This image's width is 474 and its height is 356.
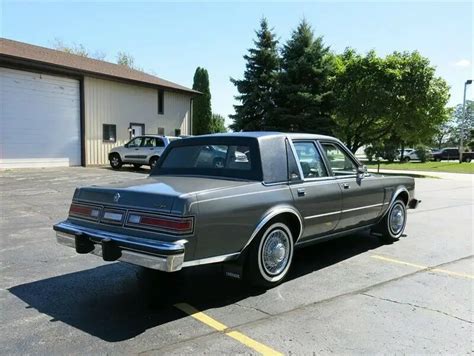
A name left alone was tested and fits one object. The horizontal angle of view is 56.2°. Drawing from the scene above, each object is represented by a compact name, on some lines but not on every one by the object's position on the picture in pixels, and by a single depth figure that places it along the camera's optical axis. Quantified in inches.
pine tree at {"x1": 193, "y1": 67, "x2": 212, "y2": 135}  1695.4
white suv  812.6
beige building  785.6
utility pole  1419.2
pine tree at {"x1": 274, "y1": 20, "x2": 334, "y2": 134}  1103.0
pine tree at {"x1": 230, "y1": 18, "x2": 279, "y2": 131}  1191.6
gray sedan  158.7
